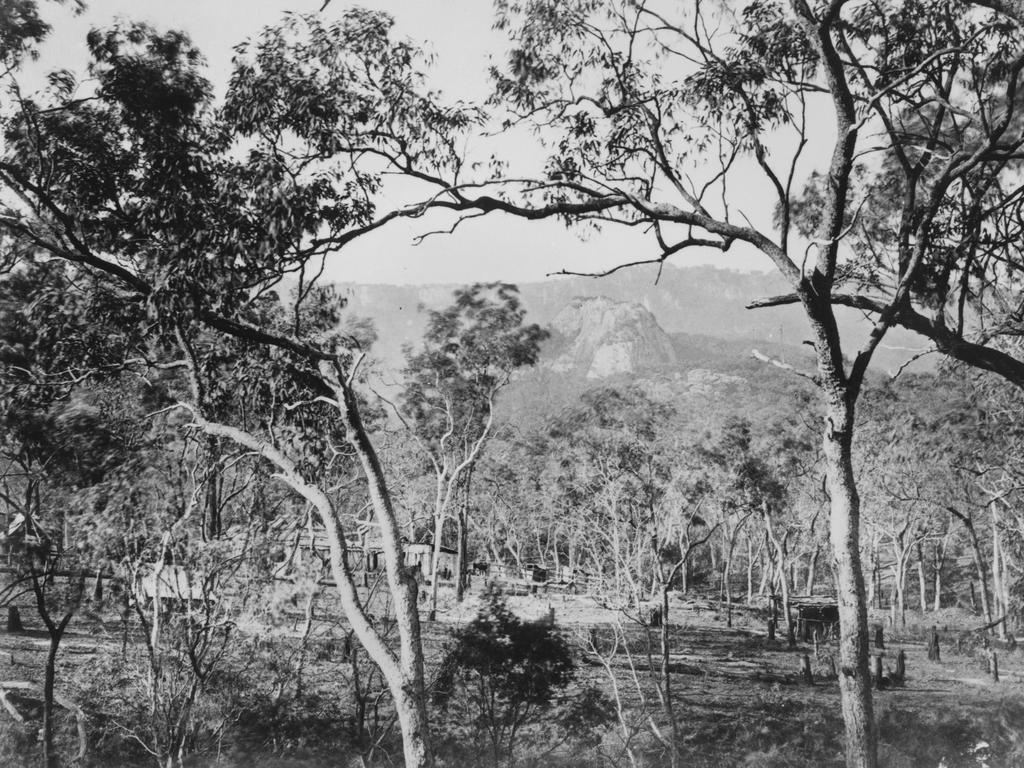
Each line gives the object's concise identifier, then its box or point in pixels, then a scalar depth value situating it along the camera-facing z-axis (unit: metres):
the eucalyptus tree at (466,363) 20.03
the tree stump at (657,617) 20.99
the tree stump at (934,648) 19.73
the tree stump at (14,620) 17.38
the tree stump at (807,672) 16.58
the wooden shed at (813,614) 22.88
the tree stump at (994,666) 16.61
